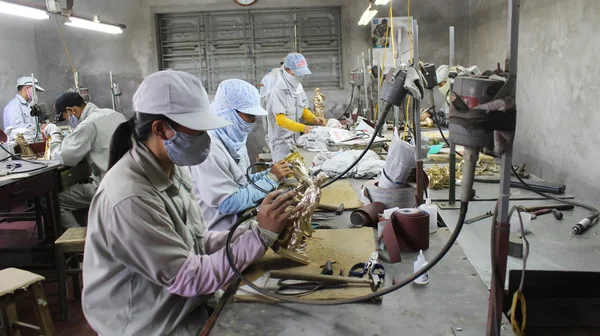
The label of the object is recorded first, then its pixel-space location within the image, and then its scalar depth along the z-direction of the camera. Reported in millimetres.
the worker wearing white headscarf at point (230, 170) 2432
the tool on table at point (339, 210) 2493
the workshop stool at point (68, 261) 3400
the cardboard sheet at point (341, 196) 2611
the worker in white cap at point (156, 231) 1390
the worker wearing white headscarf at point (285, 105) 5230
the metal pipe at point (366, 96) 6793
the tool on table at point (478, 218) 2545
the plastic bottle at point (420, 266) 1616
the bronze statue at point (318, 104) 6090
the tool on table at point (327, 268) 1668
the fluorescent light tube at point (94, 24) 5770
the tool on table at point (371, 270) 1621
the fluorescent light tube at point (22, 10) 3935
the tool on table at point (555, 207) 2707
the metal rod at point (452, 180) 2541
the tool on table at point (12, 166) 3746
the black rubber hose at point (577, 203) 2524
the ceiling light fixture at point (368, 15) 5592
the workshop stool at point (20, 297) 2703
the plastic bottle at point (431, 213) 2035
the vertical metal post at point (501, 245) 1124
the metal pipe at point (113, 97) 7797
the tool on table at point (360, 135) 4659
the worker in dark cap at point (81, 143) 4191
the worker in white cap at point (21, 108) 7072
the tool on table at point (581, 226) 2350
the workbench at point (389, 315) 1344
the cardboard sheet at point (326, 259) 1526
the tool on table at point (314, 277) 1569
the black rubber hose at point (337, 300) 1170
